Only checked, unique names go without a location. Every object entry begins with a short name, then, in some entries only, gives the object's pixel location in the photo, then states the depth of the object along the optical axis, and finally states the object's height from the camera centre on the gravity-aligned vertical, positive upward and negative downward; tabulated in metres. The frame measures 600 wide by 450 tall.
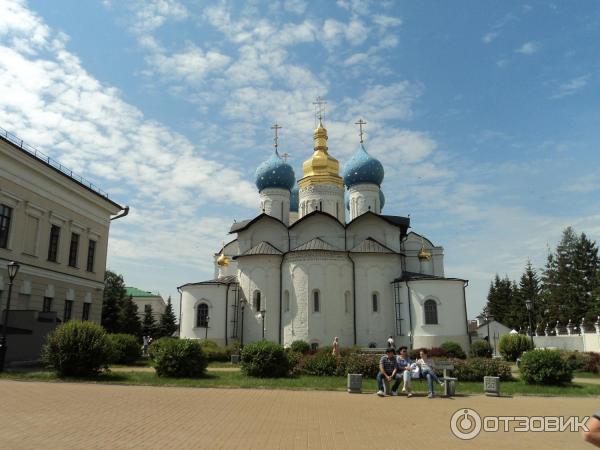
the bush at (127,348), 22.71 -0.50
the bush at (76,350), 15.34 -0.40
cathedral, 30.33 +2.89
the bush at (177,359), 16.08 -0.72
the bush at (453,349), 27.02 -0.73
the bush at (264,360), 16.67 -0.79
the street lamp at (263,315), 30.23 +1.38
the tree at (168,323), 58.34 +1.66
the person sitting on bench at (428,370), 13.16 -0.92
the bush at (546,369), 15.39 -1.04
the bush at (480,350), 28.78 -0.81
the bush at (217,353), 26.83 -0.87
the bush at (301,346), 27.40 -0.53
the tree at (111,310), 47.65 +2.67
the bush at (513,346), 28.62 -0.57
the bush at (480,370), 16.58 -1.14
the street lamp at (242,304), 32.47 +2.22
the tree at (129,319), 49.94 +1.96
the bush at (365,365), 16.61 -0.98
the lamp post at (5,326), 15.84 +0.37
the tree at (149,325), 56.59 +1.43
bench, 13.30 -1.30
